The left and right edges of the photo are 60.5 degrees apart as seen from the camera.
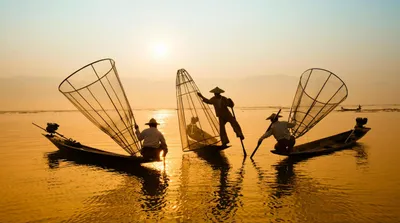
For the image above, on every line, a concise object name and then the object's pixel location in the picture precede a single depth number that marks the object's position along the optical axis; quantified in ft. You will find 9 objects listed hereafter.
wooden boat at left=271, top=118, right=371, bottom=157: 45.46
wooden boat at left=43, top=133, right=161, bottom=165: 38.27
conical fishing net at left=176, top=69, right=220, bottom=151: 49.34
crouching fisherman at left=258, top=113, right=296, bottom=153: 43.19
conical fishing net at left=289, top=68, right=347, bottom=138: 54.65
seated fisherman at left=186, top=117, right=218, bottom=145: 50.29
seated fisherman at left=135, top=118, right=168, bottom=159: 38.17
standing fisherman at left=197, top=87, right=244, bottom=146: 48.29
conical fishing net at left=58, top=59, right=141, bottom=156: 39.60
